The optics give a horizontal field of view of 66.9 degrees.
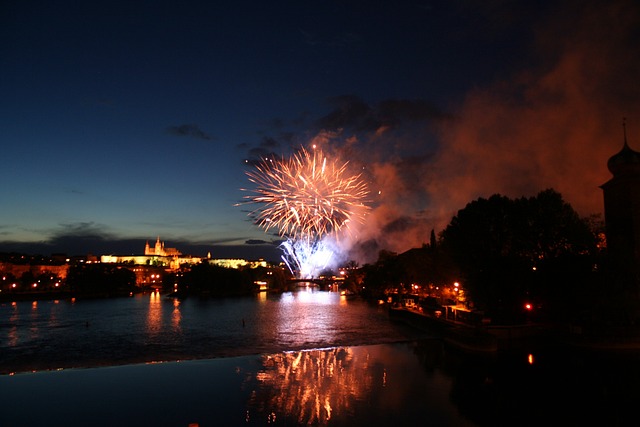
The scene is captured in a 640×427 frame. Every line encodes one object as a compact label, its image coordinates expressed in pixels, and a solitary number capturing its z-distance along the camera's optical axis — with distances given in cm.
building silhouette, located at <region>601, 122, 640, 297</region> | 3797
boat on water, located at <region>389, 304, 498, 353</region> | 2983
